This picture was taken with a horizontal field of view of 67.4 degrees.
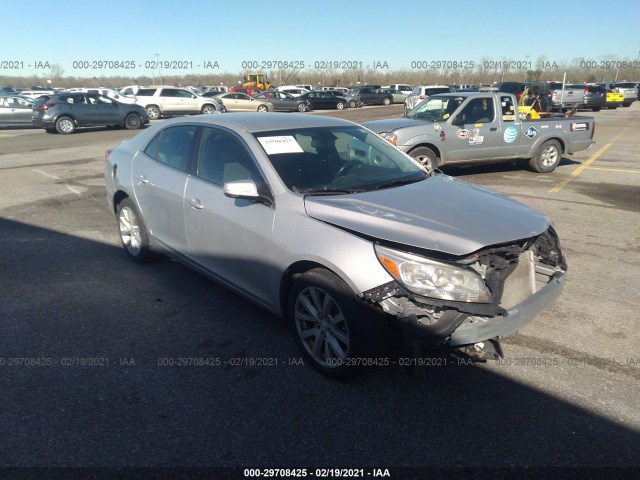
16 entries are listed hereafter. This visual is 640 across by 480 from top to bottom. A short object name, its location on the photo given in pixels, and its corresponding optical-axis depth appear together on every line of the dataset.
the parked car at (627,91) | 36.14
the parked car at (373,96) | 40.69
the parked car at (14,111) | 22.45
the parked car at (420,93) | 23.16
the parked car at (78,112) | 19.53
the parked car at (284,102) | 32.94
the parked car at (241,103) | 29.95
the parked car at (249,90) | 42.11
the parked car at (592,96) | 31.81
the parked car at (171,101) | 27.31
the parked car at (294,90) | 39.71
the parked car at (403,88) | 45.50
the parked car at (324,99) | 35.00
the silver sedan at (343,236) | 2.79
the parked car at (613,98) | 33.88
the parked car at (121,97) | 27.46
